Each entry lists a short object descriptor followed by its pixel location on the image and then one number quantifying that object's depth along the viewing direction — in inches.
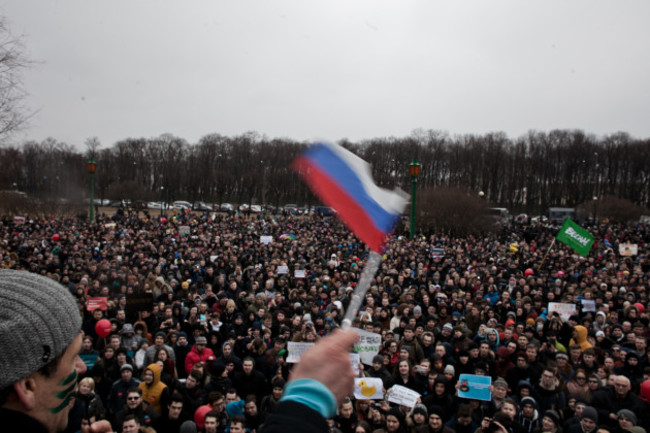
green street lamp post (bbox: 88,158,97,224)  1076.3
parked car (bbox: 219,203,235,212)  2304.4
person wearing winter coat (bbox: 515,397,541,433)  221.0
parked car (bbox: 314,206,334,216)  1801.2
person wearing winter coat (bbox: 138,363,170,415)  232.2
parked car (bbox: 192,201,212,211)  2353.1
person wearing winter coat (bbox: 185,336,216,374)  285.7
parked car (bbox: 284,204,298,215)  2019.2
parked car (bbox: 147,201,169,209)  2365.9
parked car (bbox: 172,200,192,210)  2399.7
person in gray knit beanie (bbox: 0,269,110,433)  37.8
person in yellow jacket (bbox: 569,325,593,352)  311.7
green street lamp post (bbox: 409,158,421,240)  661.3
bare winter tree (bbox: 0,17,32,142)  322.7
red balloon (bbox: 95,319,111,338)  308.0
